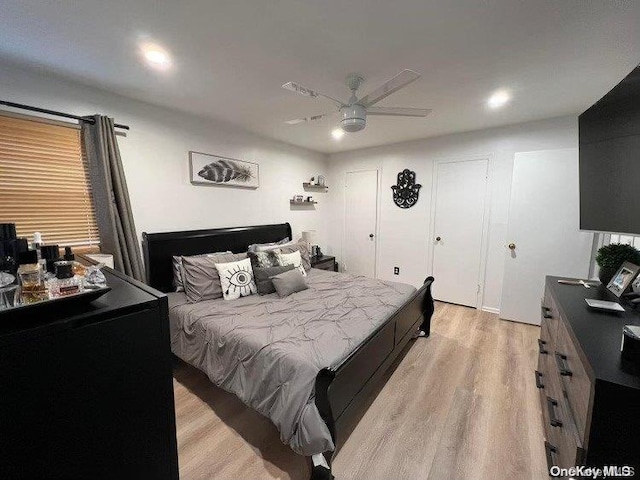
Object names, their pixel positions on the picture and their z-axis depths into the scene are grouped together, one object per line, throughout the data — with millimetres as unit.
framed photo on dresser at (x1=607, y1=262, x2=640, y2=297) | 1644
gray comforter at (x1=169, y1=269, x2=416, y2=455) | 1458
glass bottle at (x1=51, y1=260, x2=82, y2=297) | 797
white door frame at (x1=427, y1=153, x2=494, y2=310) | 3592
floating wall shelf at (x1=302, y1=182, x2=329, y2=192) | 4548
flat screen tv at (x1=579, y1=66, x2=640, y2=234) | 1460
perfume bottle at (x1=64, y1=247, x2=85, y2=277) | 995
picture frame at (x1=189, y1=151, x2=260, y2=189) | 3021
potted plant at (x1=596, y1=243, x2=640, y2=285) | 1842
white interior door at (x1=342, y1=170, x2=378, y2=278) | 4637
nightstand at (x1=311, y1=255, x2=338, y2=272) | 4254
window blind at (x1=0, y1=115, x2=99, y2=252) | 1951
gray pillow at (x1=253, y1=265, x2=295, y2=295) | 2710
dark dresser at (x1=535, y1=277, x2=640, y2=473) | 901
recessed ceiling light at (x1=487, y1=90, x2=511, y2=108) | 2410
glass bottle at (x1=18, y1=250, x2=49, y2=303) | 772
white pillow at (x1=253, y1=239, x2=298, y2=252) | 3174
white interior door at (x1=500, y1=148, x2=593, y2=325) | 2982
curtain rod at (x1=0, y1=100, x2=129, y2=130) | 1876
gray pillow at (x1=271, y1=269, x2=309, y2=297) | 2646
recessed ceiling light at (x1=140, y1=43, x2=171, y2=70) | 1720
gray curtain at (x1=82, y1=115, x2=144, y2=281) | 2240
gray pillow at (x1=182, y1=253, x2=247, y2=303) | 2488
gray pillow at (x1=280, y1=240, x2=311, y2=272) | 3379
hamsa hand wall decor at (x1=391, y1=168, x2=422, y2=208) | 4156
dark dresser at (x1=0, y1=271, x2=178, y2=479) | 651
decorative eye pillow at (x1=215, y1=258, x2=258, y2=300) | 2555
